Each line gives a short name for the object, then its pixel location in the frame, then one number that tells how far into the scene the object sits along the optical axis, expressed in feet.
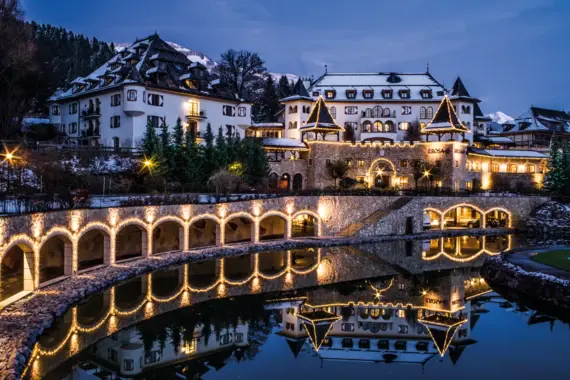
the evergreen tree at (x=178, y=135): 144.36
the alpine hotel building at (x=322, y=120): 154.10
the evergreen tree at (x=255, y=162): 161.99
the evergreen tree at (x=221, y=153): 148.66
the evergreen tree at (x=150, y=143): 136.26
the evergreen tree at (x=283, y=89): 274.46
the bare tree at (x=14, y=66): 121.39
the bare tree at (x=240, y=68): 242.37
